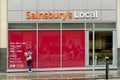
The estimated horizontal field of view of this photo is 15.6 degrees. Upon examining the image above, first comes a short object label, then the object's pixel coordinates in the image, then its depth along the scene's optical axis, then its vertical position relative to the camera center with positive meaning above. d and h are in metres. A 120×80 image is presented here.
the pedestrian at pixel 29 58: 30.56 -0.96
